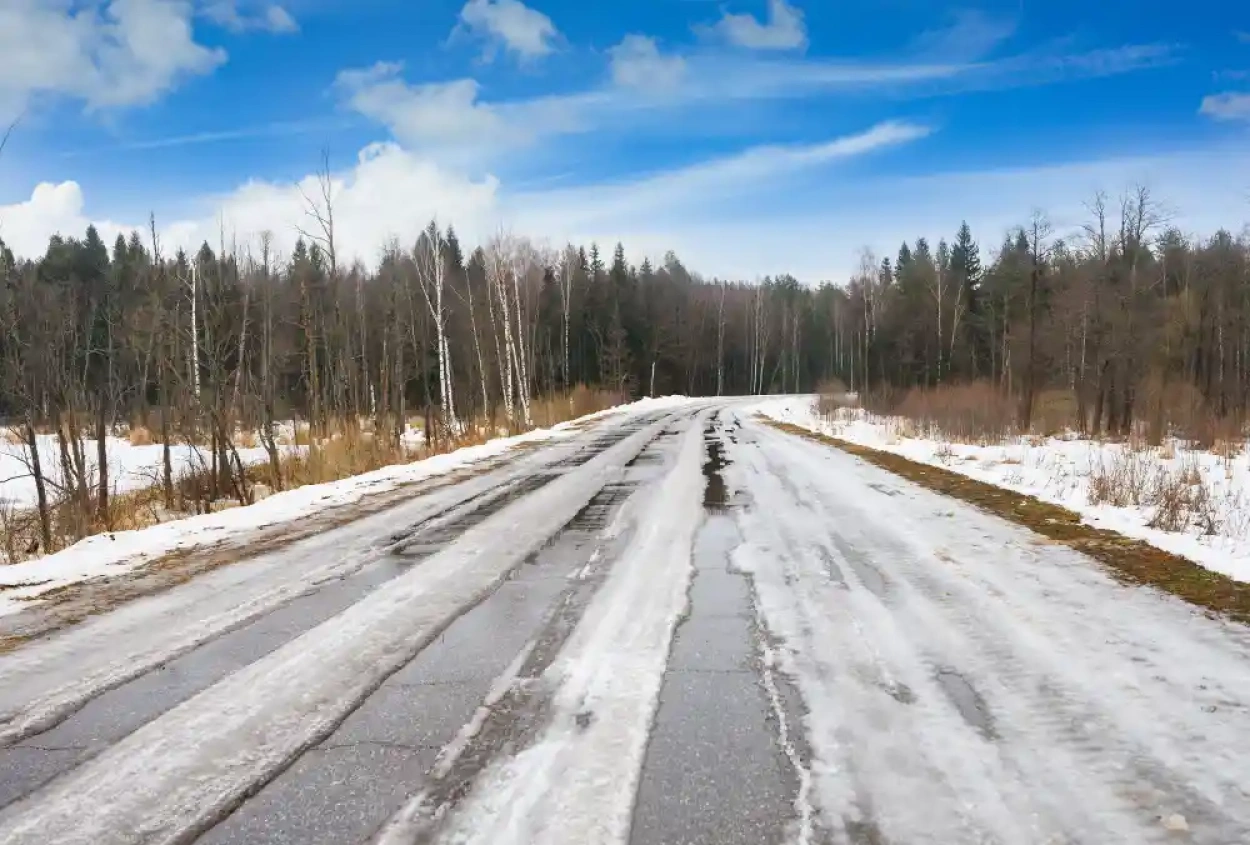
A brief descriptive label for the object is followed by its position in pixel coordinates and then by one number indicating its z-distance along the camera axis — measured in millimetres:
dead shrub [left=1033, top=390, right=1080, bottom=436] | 23444
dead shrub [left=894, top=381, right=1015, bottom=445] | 20078
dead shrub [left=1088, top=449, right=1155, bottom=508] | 8227
